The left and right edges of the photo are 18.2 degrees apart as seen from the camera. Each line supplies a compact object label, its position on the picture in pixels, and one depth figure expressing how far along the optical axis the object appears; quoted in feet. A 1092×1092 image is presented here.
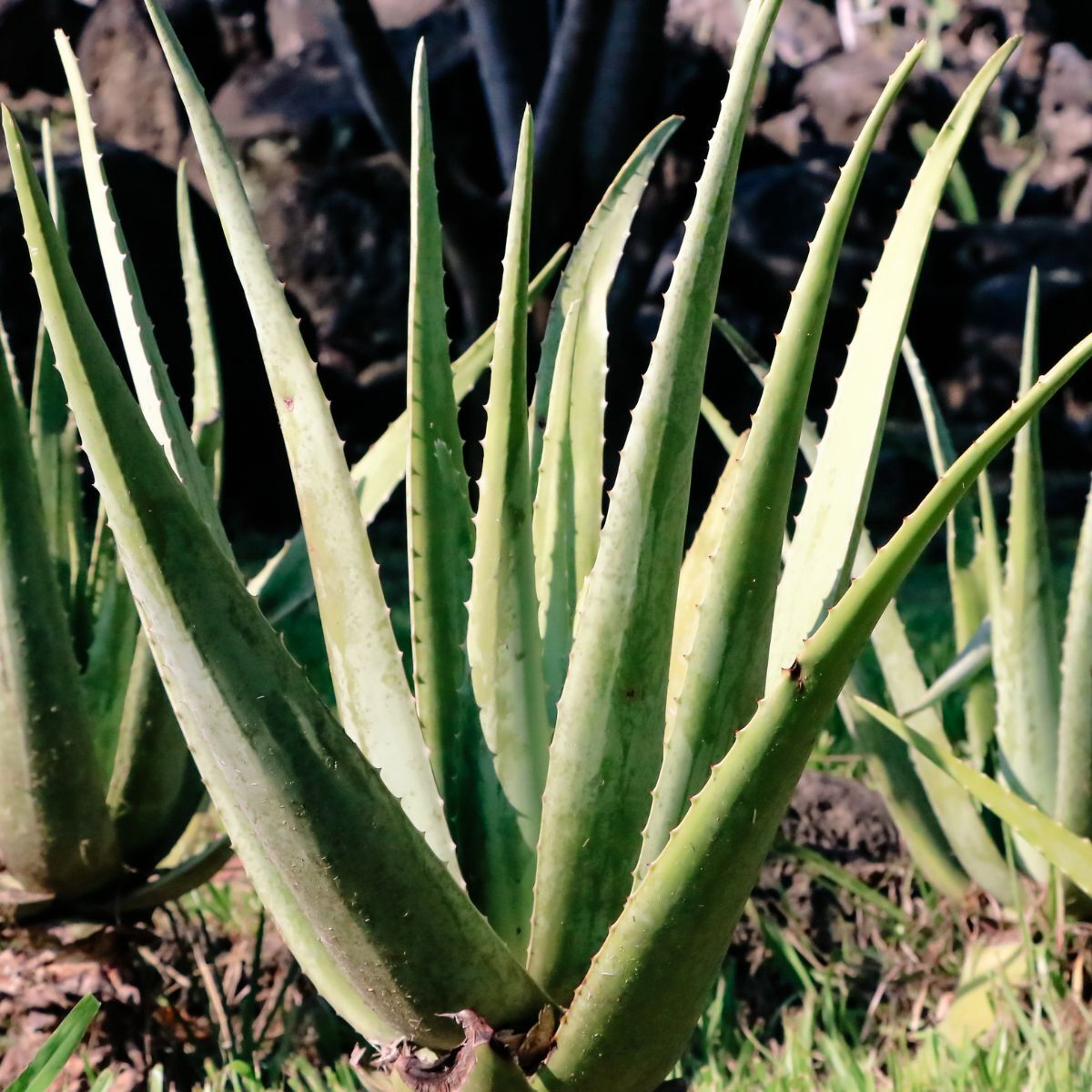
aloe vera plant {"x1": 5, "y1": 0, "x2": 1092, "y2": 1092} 6.59
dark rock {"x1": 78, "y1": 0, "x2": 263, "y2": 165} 43.68
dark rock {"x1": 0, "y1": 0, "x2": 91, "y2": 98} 45.48
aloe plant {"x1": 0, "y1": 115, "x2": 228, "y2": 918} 8.09
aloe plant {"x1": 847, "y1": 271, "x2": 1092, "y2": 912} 9.17
